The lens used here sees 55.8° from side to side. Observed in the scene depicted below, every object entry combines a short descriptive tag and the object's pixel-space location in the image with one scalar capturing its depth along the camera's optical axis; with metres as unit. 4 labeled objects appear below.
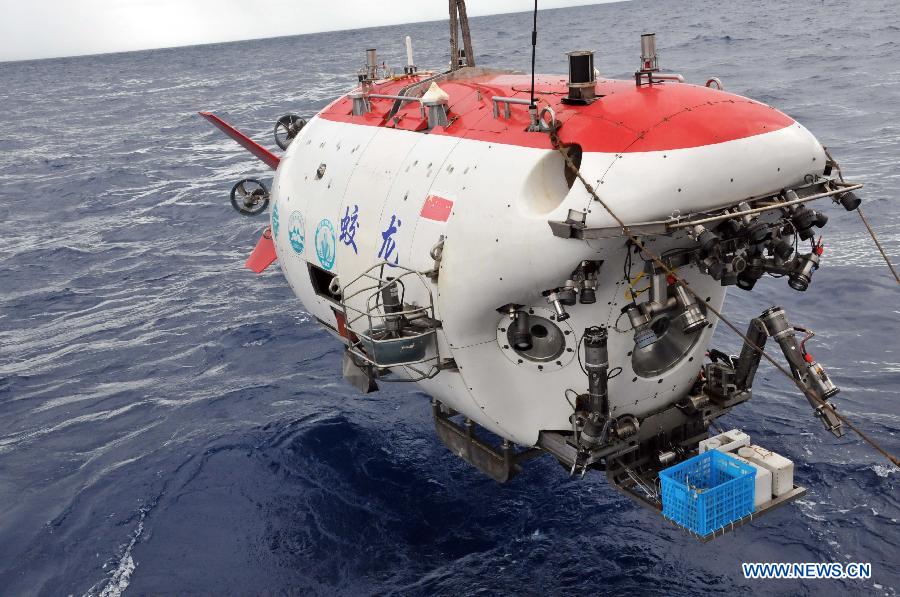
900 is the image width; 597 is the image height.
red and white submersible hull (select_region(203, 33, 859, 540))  8.27
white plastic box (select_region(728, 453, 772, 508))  8.64
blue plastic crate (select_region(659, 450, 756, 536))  8.27
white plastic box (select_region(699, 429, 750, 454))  9.34
